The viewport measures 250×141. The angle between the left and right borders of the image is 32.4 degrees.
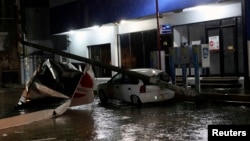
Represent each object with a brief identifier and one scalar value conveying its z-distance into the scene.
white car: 17.00
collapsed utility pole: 16.84
